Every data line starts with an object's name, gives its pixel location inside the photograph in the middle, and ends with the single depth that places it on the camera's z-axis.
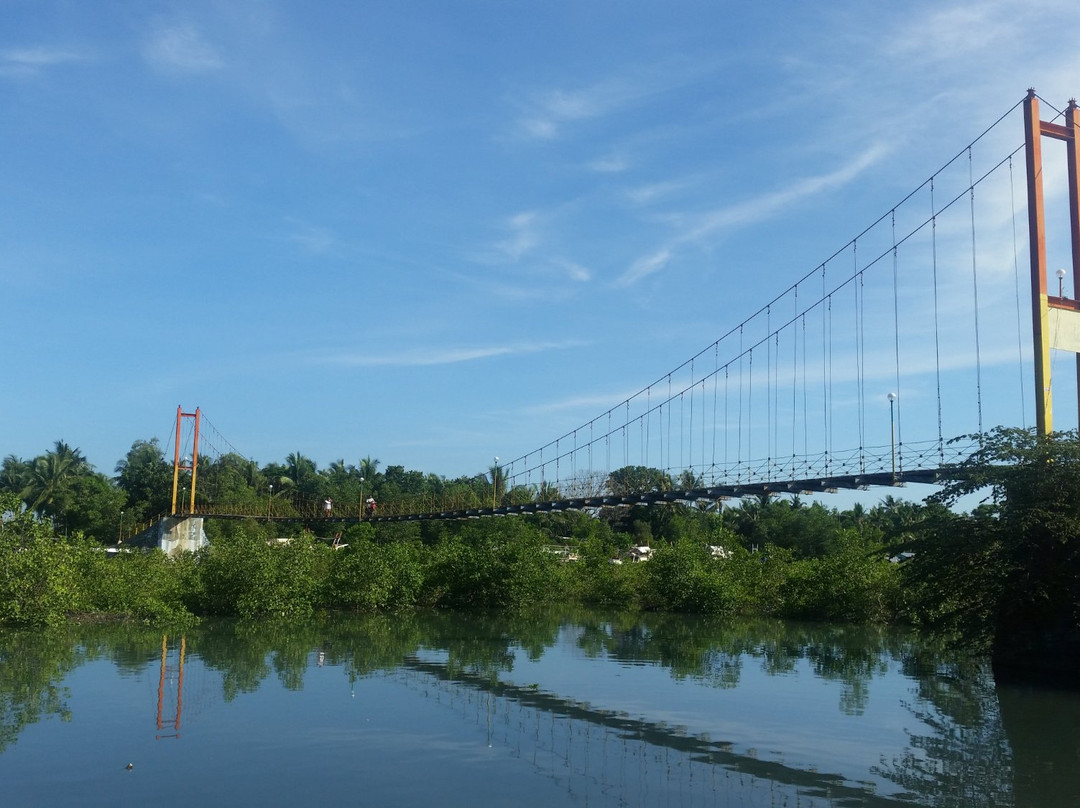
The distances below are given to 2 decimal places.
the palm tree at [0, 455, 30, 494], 59.03
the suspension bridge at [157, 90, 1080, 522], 20.23
